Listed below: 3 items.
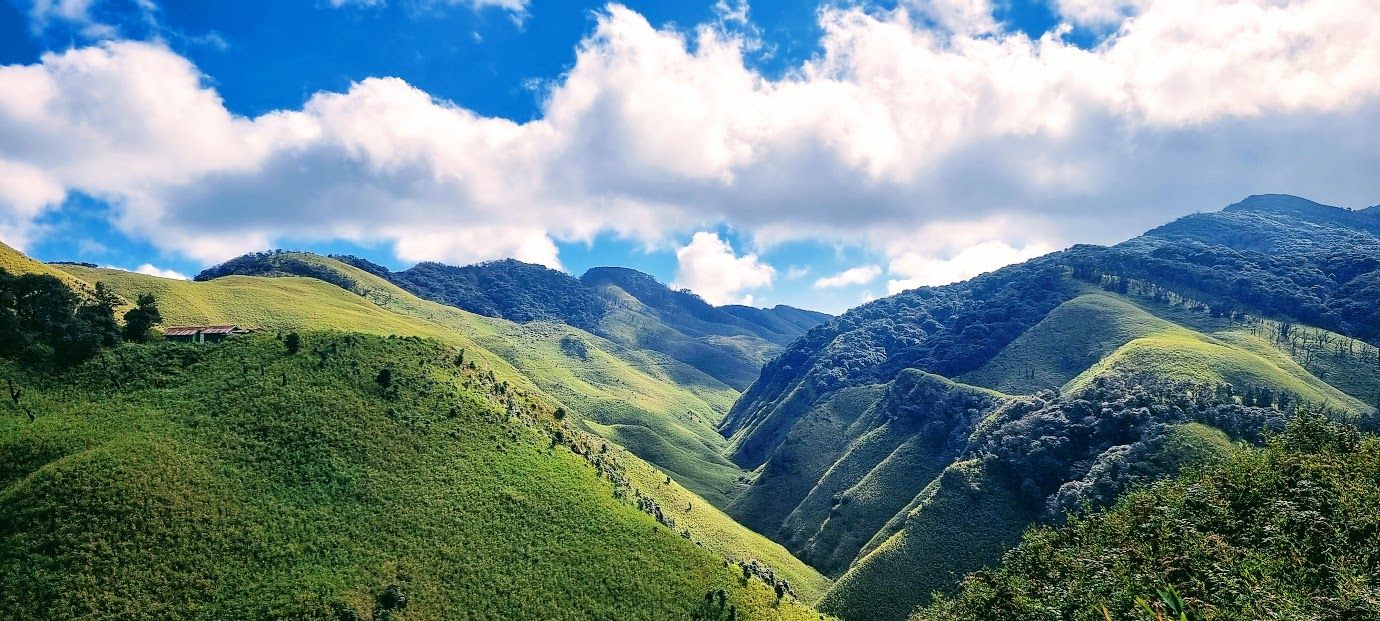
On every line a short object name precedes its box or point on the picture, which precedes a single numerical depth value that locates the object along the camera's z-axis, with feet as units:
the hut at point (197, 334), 422.82
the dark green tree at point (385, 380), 378.53
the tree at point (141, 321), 391.04
